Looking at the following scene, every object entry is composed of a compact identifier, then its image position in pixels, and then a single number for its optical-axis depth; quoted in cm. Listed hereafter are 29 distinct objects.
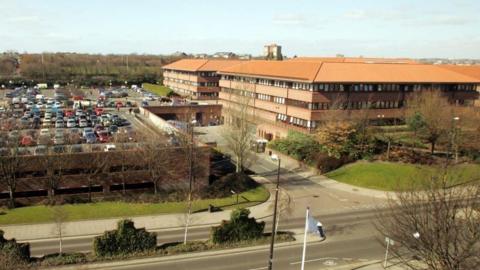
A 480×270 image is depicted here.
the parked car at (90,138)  4902
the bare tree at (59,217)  2809
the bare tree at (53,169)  3731
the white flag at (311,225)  2384
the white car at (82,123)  6406
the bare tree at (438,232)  1688
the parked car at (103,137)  4935
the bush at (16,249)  2348
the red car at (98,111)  7700
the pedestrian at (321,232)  3170
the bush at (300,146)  5209
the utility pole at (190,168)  3212
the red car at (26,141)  4254
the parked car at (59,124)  6331
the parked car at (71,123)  6356
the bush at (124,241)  2633
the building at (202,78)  9794
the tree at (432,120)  5012
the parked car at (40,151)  3774
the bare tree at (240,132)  4653
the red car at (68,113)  7229
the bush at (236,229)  2878
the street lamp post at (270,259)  2181
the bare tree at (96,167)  3856
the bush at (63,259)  2508
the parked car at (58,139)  4231
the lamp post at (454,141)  4869
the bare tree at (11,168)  3616
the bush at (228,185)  4068
